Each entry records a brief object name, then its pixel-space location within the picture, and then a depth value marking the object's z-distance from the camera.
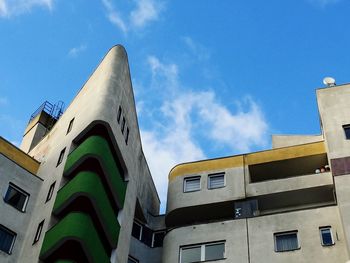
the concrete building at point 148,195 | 33.56
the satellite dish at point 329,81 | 43.88
